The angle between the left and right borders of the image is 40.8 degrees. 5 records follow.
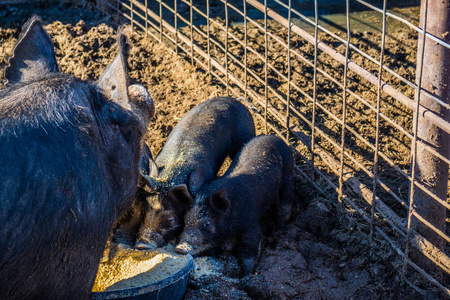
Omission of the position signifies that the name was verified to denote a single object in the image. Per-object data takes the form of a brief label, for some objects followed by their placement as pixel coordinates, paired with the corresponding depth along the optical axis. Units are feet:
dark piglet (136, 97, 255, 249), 12.34
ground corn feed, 9.45
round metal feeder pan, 8.57
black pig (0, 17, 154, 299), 6.17
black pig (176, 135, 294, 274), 12.12
